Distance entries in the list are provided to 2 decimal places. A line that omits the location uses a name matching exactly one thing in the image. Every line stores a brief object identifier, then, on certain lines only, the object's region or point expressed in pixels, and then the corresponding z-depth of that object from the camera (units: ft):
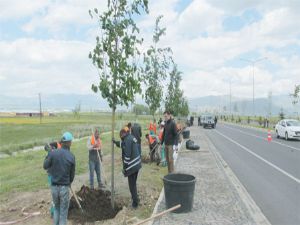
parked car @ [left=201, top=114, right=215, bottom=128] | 161.84
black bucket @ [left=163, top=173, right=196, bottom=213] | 23.99
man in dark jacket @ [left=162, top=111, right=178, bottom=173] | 33.47
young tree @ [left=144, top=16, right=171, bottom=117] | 52.95
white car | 87.15
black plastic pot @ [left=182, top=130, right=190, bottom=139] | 84.12
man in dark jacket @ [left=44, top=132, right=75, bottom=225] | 20.06
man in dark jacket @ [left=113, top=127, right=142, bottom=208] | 25.26
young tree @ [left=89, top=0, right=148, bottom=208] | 24.82
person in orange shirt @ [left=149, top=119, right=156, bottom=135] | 50.11
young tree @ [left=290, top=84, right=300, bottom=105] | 112.47
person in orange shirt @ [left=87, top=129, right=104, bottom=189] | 30.89
